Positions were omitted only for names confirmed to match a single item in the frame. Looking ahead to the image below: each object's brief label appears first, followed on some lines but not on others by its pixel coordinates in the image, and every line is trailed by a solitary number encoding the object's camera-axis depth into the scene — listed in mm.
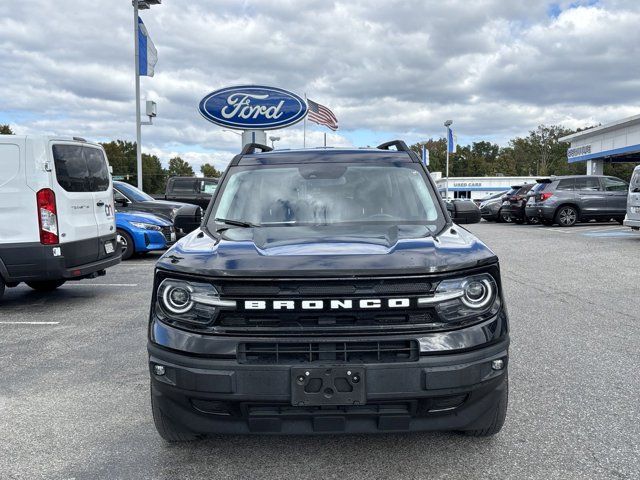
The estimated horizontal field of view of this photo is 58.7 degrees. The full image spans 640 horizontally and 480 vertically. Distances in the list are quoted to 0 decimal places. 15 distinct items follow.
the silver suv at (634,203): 13352
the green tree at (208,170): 149425
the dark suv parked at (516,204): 22203
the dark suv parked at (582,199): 19516
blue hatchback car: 11930
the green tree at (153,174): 126250
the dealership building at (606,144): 29719
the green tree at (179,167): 146925
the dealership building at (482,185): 71375
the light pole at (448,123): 42500
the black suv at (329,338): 2619
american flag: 29400
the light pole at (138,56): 20984
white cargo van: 6730
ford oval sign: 18844
